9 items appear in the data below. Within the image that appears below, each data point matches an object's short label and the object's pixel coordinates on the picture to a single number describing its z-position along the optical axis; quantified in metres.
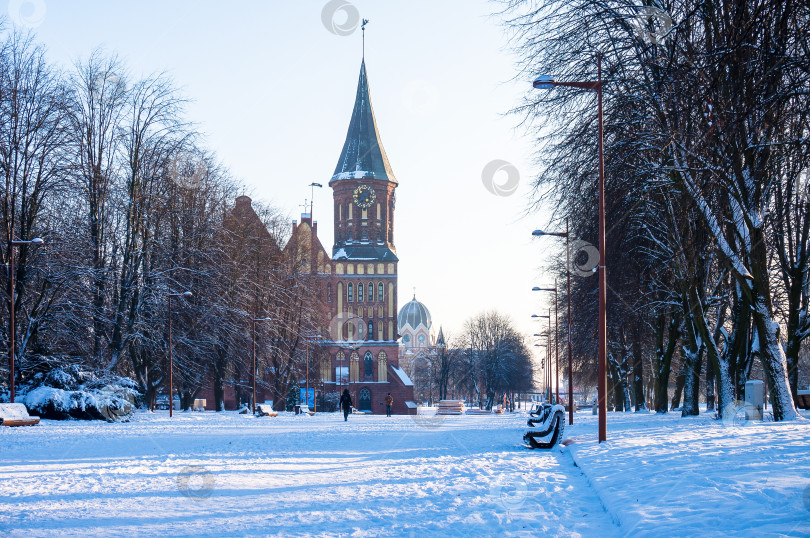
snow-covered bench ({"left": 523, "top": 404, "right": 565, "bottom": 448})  19.31
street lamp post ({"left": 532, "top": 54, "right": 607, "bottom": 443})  18.62
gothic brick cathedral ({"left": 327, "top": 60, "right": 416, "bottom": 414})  92.75
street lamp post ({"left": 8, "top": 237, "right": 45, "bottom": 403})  27.36
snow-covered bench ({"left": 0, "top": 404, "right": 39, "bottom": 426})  25.42
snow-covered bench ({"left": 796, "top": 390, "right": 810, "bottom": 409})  29.77
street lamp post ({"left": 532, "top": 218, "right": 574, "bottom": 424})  29.84
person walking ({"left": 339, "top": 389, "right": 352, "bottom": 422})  39.50
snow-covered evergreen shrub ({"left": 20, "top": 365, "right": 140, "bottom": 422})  29.66
